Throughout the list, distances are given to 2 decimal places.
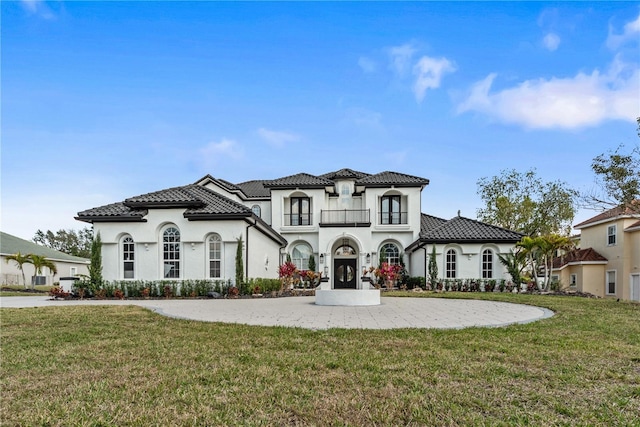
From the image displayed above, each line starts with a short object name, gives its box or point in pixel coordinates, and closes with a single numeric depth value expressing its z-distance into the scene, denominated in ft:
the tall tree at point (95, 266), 60.75
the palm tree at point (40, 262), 93.97
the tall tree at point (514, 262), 75.51
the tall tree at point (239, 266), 60.18
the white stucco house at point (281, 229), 62.13
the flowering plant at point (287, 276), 70.79
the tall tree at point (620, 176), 51.16
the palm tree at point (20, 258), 92.88
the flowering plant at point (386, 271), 63.00
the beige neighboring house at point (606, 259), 89.30
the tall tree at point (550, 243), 73.82
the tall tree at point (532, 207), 119.14
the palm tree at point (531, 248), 74.59
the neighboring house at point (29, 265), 110.02
